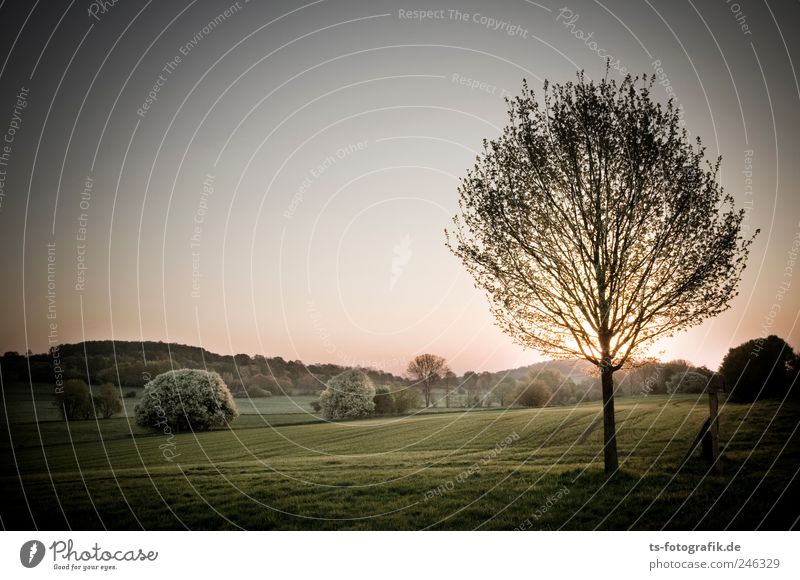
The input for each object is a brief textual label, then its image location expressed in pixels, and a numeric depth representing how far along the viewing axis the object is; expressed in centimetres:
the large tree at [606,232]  1138
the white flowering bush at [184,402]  3678
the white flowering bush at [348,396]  4522
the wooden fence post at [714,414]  1180
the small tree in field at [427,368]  4218
